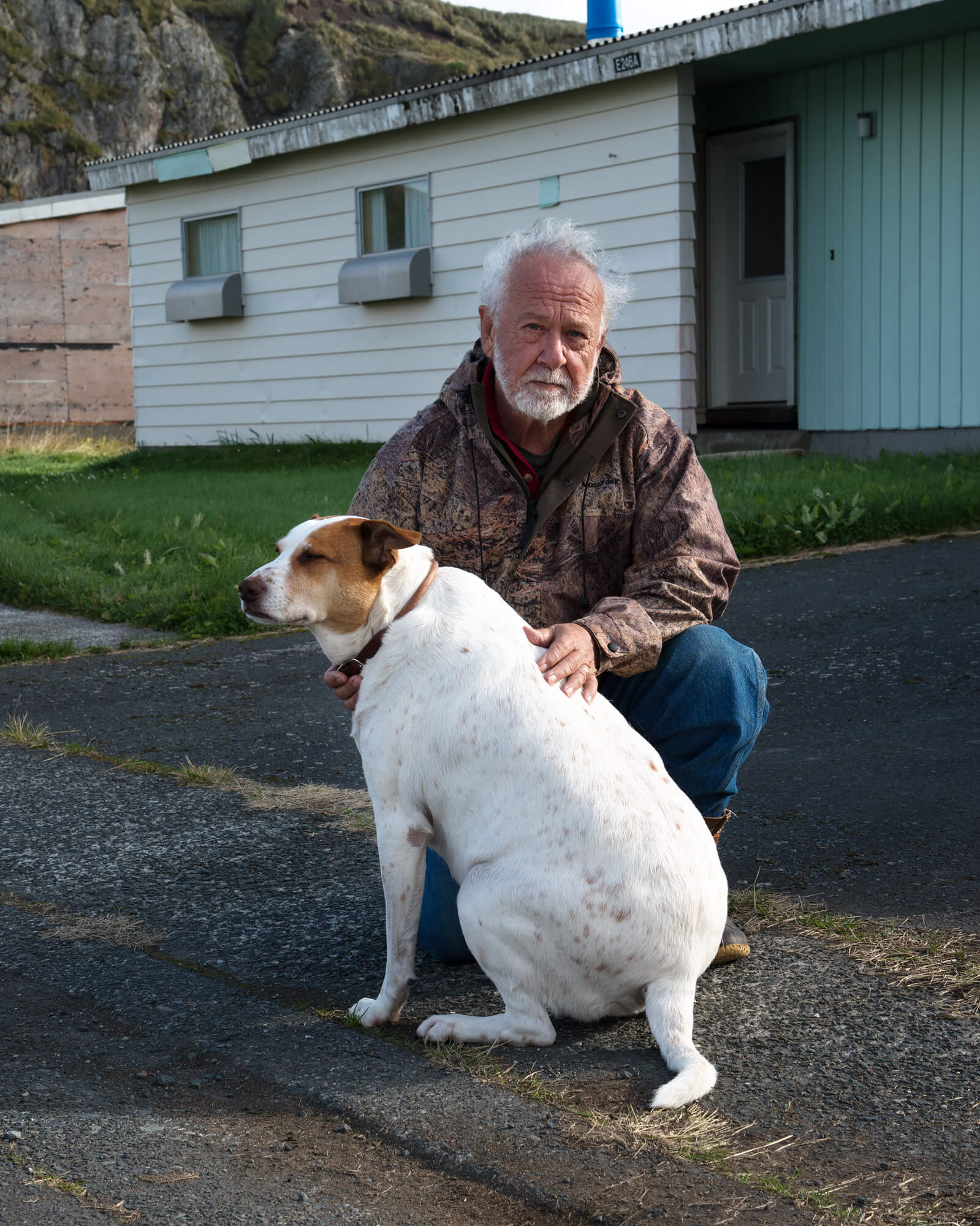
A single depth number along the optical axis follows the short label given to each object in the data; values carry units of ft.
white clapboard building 34.04
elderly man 9.91
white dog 8.00
